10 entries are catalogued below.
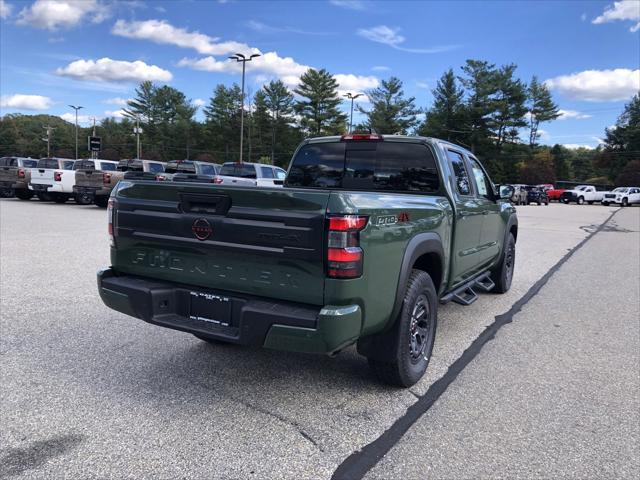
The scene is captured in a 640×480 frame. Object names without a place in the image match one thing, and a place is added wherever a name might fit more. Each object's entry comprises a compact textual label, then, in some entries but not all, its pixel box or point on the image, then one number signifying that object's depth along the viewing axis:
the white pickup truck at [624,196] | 45.12
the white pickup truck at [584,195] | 46.72
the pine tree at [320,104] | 74.38
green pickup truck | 2.85
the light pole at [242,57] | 37.33
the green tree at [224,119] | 83.38
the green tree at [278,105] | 79.81
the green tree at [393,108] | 75.35
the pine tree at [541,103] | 83.44
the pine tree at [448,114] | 73.88
